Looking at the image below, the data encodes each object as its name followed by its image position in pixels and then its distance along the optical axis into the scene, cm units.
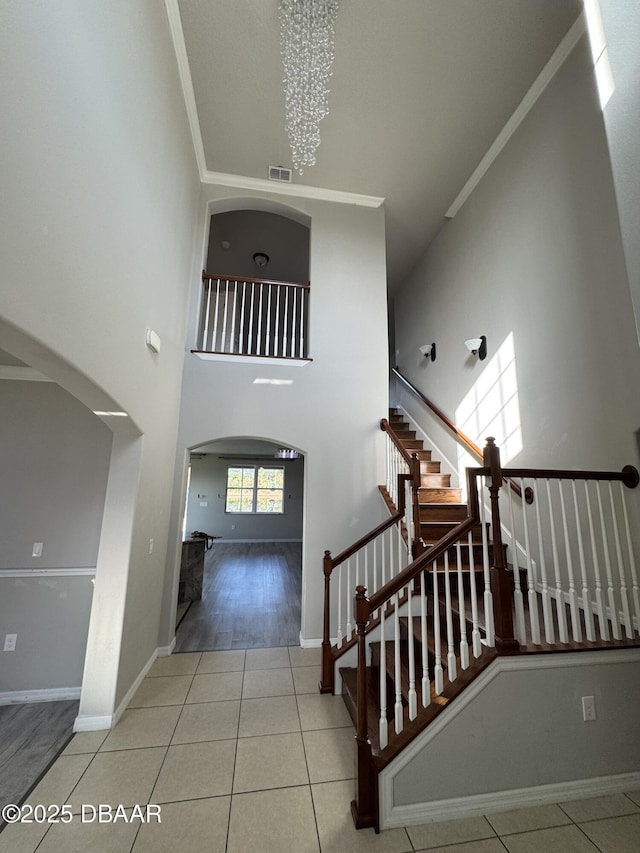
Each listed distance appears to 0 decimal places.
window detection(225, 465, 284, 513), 1116
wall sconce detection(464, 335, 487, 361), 413
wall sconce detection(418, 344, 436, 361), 543
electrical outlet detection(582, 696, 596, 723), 199
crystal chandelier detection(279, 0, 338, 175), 304
